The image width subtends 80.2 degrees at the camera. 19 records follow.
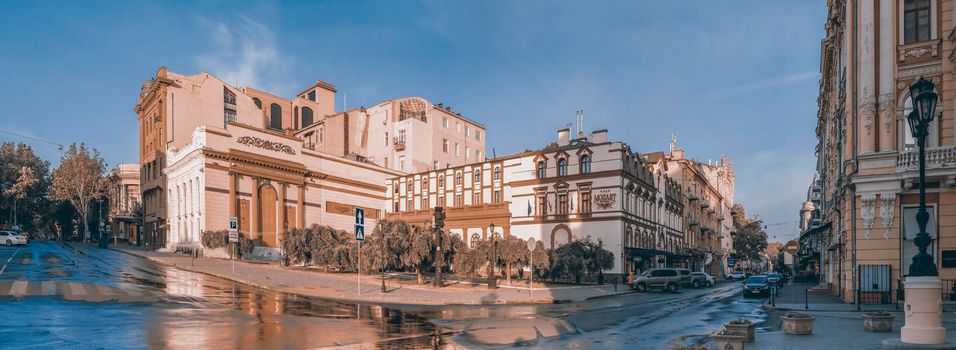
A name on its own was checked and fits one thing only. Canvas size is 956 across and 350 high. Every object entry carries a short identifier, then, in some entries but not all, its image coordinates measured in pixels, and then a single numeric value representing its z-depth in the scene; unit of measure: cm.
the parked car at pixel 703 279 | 4722
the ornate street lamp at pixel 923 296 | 1035
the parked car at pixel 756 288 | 3294
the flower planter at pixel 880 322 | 1372
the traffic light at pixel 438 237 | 3209
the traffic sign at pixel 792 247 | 2222
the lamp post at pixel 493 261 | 3316
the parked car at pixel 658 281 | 3950
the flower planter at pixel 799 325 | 1353
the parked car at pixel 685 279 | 4346
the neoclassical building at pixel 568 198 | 4897
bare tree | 7294
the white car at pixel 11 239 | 5150
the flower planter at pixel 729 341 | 1073
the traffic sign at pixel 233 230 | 3117
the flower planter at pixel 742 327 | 1213
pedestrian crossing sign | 2446
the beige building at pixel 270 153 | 5309
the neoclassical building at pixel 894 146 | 2145
